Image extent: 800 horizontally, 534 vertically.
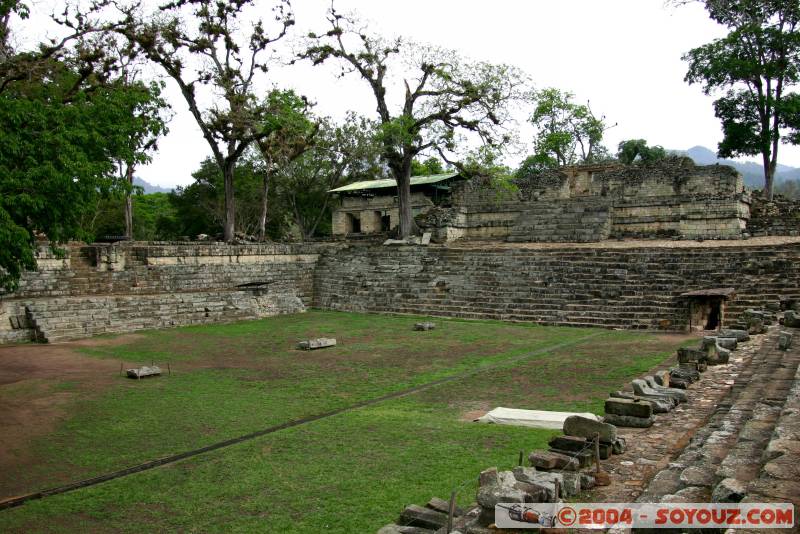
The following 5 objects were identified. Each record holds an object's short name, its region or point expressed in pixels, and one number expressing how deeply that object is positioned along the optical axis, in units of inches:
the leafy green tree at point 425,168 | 1776.6
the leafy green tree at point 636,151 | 1782.7
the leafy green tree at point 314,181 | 1553.9
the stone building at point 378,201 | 1362.0
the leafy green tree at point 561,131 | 1705.2
